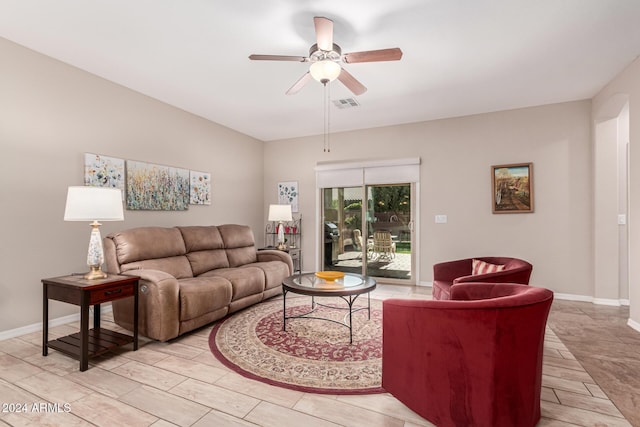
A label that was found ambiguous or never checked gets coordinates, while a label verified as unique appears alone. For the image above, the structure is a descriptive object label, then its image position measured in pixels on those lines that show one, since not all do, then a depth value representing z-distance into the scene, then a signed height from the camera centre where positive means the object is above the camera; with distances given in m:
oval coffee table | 2.76 -0.65
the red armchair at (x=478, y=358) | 1.51 -0.71
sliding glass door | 5.34 -0.25
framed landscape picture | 4.50 +0.42
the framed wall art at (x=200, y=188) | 4.78 +0.45
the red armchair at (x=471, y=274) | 2.71 -0.54
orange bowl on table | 3.15 -0.60
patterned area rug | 2.18 -1.12
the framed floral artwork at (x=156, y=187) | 3.95 +0.40
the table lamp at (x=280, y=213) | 5.20 +0.06
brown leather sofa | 2.77 -0.64
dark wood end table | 2.33 -0.65
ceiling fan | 2.38 +1.30
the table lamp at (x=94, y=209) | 2.43 +0.06
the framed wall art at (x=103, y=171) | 3.48 +0.52
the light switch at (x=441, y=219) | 5.00 -0.03
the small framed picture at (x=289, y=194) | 6.15 +0.45
